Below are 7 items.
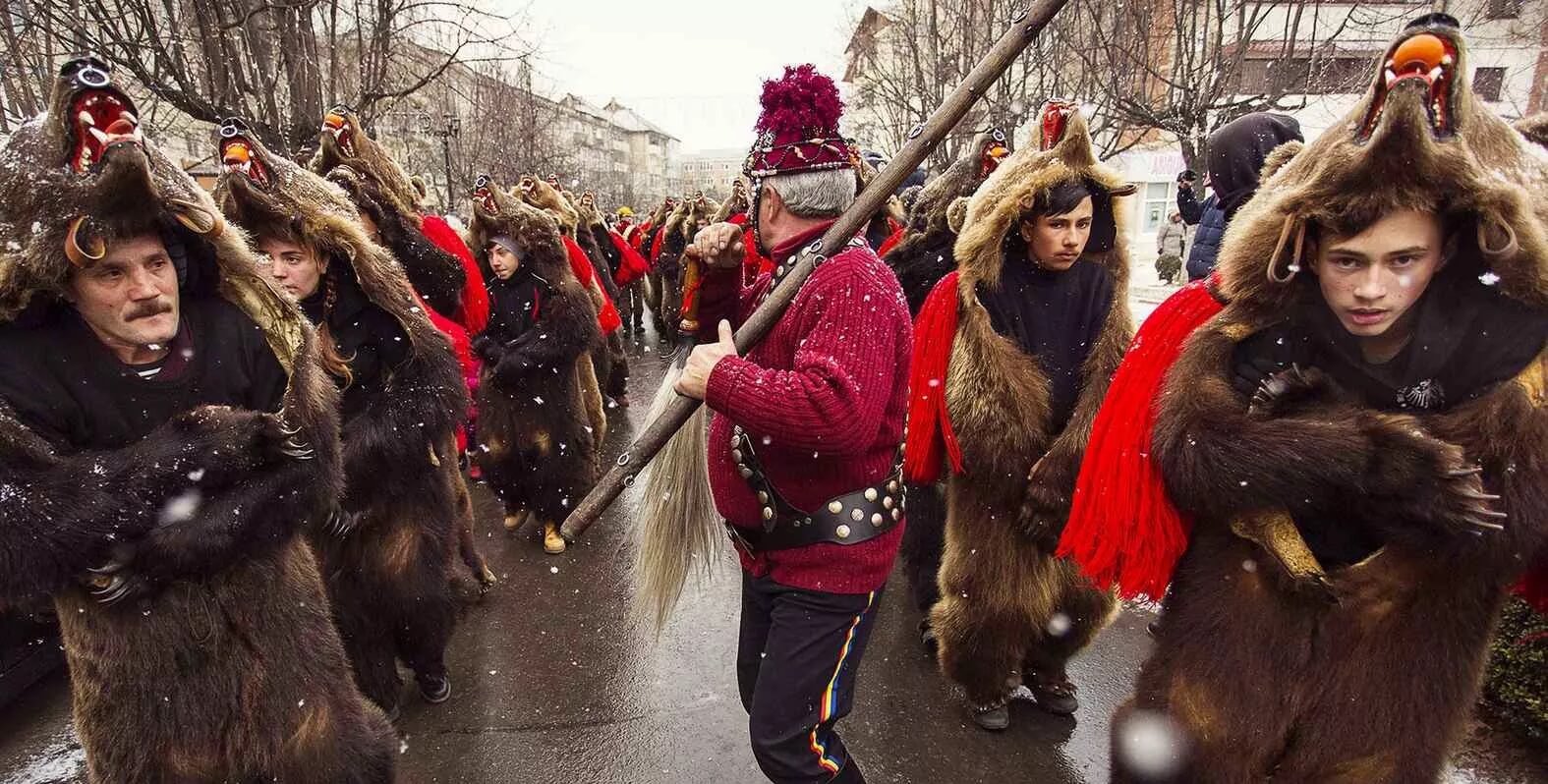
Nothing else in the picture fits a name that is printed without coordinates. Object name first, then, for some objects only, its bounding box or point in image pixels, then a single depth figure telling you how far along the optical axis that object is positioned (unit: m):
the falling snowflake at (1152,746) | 1.86
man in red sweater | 1.89
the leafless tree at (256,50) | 5.66
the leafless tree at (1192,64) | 9.49
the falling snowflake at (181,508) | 1.76
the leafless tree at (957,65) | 12.34
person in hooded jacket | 3.39
